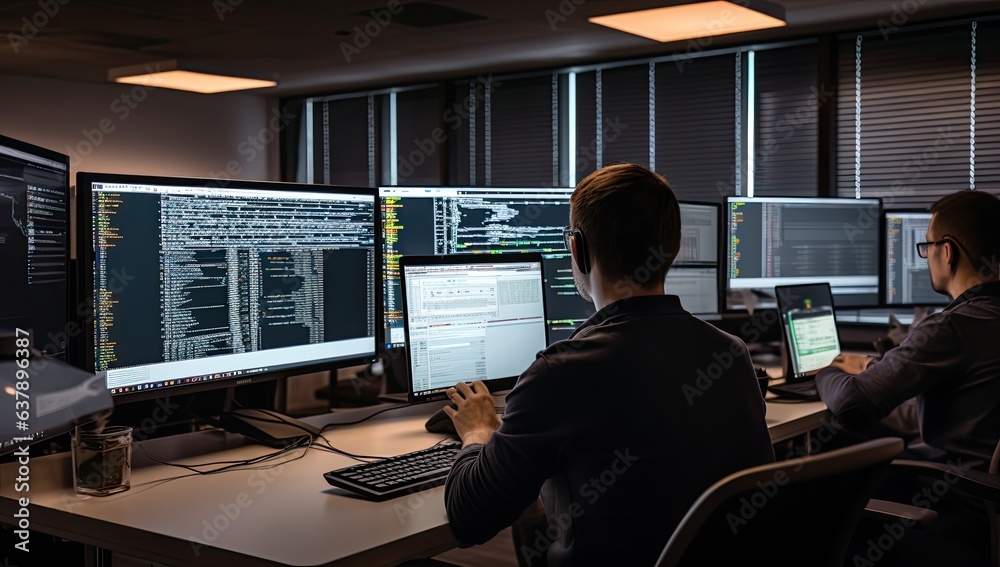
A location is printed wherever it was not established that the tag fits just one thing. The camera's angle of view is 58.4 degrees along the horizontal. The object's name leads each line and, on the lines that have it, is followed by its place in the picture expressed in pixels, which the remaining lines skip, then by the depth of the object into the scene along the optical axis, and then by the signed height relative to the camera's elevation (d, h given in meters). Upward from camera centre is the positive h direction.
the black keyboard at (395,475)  1.50 -0.38
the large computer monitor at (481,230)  2.22 +0.07
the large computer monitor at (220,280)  1.61 -0.04
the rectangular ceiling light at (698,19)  3.60 +1.00
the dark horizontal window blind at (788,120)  5.29 +0.81
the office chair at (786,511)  0.98 -0.31
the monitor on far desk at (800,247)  3.21 +0.02
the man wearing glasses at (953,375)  2.18 -0.30
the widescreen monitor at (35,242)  1.31 +0.03
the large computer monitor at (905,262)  3.57 -0.04
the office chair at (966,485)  1.85 -0.53
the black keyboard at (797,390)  2.63 -0.41
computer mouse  2.04 -0.38
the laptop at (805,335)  2.76 -0.26
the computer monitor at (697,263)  2.95 -0.03
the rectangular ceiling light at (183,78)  5.70 +1.22
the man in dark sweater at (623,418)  1.24 -0.23
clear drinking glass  1.51 -0.34
